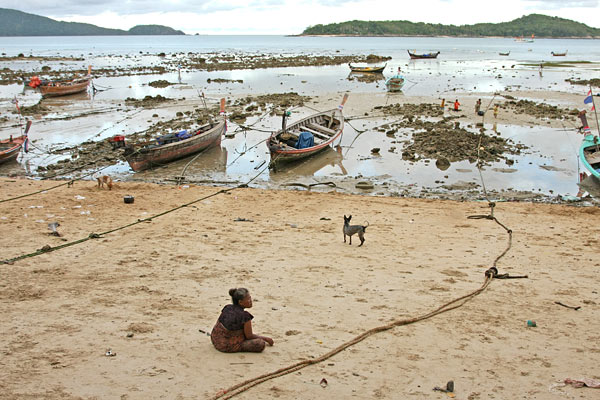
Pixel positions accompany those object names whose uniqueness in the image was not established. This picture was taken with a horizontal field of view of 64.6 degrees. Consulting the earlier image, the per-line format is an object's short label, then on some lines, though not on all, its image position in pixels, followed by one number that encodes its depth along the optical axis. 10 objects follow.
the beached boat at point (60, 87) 37.84
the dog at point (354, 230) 9.89
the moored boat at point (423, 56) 84.94
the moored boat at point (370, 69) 57.31
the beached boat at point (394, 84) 40.61
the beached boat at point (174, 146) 18.12
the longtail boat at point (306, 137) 18.72
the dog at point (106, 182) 15.09
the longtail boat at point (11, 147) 18.73
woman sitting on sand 5.29
